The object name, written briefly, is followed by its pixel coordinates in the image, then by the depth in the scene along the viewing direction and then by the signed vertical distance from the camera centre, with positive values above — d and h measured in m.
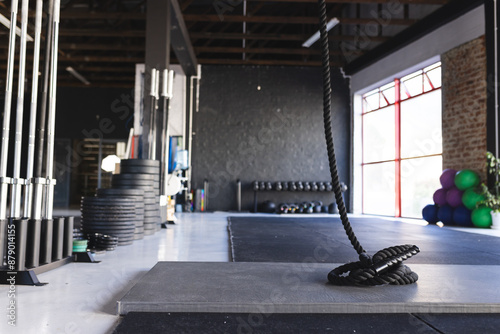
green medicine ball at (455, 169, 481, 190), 6.55 +0.18
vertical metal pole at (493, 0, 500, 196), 6.36 +1.89
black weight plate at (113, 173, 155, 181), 4.71 +0.10
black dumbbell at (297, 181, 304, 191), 10.66 +0.04
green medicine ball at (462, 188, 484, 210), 6.37 -0.14
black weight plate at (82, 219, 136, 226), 3.80 -0.36
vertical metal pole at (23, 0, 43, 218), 2.50 +0.30
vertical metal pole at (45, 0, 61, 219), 2.63 +0.47
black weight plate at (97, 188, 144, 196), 4.16 -0.07
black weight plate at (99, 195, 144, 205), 4.17 -0.13
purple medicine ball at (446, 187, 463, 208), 6.76 -0.13
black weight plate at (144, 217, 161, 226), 4.83 -0.44
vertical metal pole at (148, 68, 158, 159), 5.66 +1.20
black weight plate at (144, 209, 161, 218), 4.85 -0.34
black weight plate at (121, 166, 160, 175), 4.85 +0.19
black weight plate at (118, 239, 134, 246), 3.87 -0.57
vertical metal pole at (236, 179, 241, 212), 10.69 -0.18
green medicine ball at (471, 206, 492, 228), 6.29 -0.43
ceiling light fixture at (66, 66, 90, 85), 11.19 +3.36
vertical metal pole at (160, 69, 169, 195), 6.00 +0.81
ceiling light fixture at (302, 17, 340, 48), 8.22 +3.47
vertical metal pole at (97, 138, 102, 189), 12.70 +0.58
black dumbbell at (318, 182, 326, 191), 10.73 +0.05
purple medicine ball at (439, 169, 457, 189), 7.02 +0.20
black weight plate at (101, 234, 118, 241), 3.48 -0.47
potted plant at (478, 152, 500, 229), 6.19 -0.08
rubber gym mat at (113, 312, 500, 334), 1.44 -0.52
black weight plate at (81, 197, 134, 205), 3.80 -0.15
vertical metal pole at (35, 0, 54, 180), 2.68 +0.71
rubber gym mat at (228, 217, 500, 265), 3.13 -0.57
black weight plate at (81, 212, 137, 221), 3.80 -0.30
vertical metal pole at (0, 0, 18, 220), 2.30 +0.36
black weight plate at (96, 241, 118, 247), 3.48 -0.52
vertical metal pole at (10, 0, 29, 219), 2.41 +0.25
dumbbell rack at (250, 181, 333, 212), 10.60 -0.07
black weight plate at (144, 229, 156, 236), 4.80 -0.57
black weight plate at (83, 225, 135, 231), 3.79 -0.42
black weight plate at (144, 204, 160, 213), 4.84 -0.27
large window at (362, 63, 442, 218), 8.43 +1.04
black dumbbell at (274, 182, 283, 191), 10.53 +0.03
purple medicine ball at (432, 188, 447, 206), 7.11 -0.14
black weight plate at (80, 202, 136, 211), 3.81 -0.21
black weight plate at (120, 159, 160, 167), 4.87 +0.29
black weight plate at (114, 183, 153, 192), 4.70 -0.01
